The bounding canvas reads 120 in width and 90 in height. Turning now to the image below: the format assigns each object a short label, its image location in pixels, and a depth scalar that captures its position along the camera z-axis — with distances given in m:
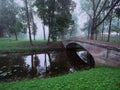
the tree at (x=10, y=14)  30.50
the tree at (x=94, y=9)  14.92
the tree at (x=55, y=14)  23.56
